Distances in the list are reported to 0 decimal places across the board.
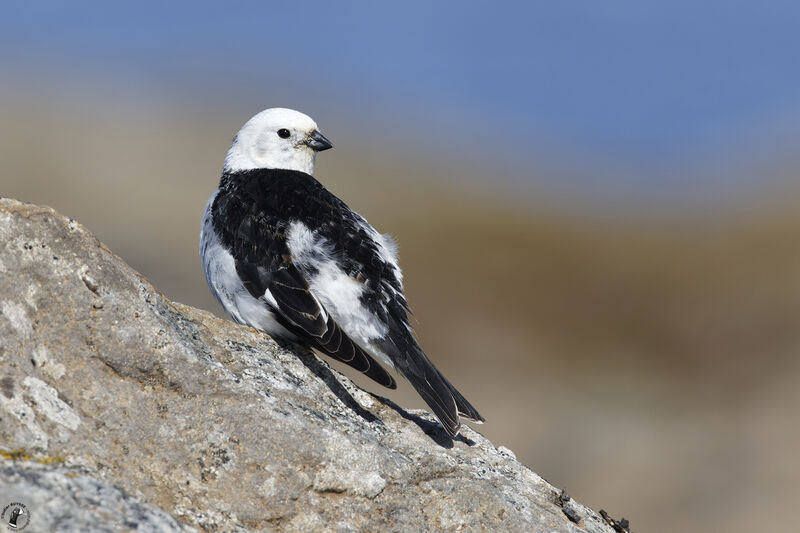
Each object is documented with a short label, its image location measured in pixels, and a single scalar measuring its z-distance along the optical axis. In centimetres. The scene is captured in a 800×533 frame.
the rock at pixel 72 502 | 569
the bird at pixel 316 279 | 984
